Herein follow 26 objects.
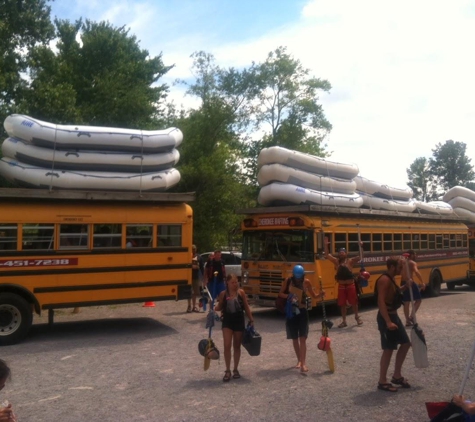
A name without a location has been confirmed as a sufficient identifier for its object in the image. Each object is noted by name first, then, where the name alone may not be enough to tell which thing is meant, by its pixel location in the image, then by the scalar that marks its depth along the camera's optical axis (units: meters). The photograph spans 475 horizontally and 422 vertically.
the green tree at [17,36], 19.70
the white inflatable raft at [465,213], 21.91
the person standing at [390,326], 6.86
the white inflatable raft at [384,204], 15.91
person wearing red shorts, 12.16
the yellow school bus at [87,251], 10.12
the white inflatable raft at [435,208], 18.57
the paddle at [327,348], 7.89
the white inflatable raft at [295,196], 13.27
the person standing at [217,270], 13.75
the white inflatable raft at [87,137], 10.86
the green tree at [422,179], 76.00
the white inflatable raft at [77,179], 10.73
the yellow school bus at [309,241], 12.80
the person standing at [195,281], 14.53
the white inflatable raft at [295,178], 13.54
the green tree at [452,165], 72.75
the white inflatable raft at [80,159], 10.85
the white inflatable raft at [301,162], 13.70
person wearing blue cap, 8.00
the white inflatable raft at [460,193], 22.28
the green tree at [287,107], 34.31
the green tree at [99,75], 21.33
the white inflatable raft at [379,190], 16.06
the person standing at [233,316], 7.69
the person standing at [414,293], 11.39
